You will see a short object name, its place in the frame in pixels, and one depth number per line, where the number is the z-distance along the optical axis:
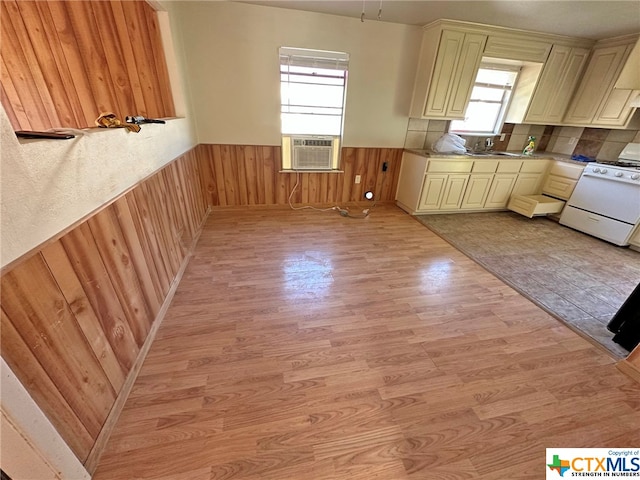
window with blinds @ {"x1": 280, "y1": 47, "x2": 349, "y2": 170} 3.03
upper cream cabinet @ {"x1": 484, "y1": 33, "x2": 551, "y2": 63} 3.01
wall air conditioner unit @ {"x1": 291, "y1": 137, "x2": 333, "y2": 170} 3.38
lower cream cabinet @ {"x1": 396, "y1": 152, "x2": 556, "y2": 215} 3.38
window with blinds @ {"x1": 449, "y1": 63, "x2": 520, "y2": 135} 3.52
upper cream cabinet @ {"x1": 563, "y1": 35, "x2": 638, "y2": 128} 3.04
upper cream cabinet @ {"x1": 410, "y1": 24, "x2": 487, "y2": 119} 2.93
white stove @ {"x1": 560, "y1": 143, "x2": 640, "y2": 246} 2.78
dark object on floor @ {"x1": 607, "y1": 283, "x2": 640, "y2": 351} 1.54
